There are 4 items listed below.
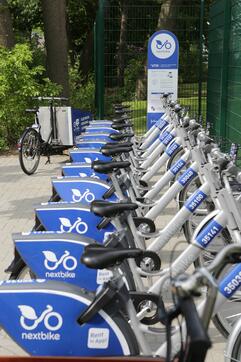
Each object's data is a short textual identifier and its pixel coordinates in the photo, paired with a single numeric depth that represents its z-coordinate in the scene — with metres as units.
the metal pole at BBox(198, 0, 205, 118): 11.02
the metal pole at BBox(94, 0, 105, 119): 10.87
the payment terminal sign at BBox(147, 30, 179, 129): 9.34
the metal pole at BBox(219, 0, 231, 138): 8.85
